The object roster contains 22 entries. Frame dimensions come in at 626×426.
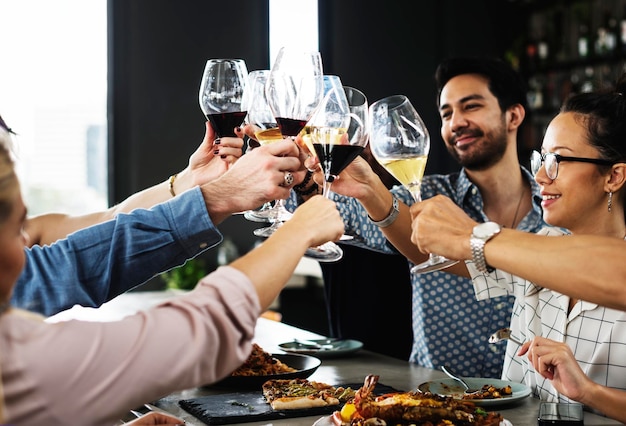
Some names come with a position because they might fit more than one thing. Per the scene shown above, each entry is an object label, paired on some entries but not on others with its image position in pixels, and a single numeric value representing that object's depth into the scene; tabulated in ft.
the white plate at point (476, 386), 5.93
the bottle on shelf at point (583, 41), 19.66
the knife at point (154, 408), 6.05
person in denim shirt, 5.59
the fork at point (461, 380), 6.42
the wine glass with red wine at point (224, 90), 6.03
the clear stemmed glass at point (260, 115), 5.84
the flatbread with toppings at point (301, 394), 5.81
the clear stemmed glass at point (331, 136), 5.20
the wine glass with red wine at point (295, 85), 5.14
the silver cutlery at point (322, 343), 8.49
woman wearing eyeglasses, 5.09
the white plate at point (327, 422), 5.20
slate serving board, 5.68
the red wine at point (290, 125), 5.23
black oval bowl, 6.63
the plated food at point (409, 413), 5.12
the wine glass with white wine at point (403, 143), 5.72
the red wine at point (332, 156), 5.19
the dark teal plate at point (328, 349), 8.23
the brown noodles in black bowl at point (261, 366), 6.77
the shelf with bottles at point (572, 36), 18.98
